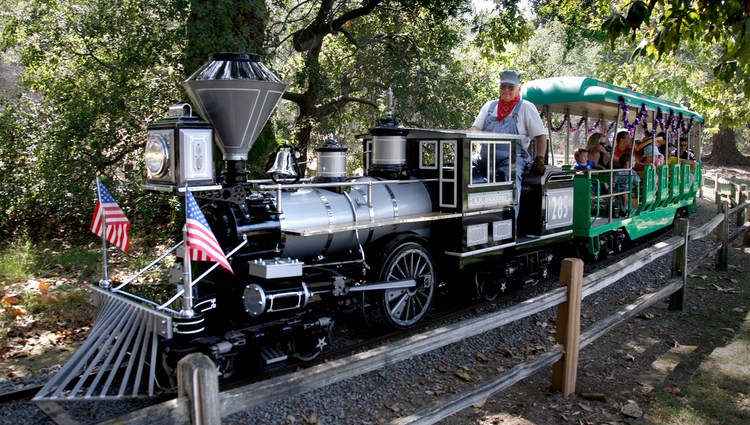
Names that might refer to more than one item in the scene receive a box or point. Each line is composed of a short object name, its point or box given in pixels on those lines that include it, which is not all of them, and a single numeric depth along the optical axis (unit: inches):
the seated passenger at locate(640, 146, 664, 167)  457.1
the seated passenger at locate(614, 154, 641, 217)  419.1
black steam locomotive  184.1
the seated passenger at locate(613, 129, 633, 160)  458.3
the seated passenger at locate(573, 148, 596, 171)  430.0
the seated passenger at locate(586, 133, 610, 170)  440.5
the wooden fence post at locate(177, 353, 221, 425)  106.3
